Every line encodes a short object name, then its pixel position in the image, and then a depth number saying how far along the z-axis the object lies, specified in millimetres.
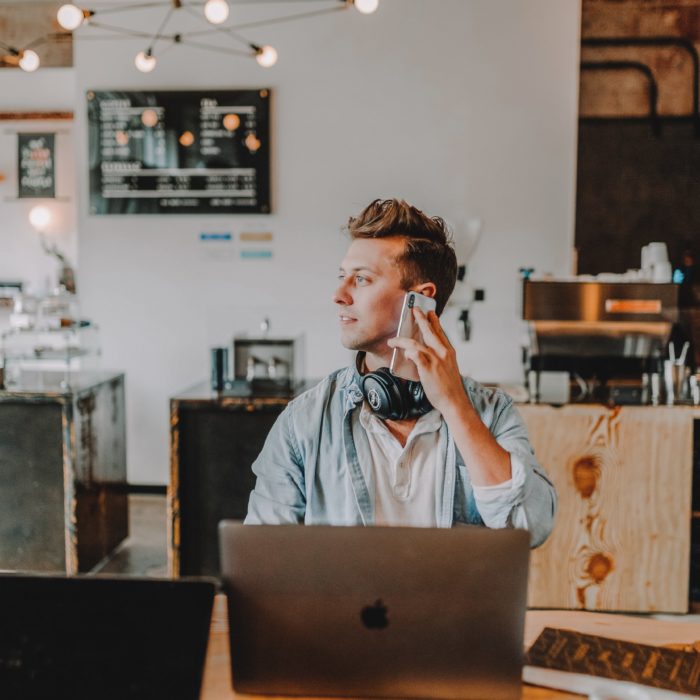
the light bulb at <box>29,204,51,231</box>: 5953
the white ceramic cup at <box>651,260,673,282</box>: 3146
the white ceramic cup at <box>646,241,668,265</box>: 3258
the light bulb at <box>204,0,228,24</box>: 2771
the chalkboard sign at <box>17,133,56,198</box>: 5965
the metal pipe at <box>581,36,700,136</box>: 4508
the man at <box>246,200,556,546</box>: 1350
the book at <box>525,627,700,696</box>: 1055
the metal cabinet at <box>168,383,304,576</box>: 3002
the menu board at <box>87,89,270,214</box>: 4273
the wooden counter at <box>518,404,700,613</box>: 2816
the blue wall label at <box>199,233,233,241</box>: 4383
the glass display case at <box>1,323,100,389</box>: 3322
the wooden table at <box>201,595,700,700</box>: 1132
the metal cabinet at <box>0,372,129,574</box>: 3055
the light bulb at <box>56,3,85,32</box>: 2859
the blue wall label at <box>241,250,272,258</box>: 4383
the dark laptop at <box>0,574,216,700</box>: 810
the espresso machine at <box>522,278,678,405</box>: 2988
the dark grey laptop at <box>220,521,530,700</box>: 825
